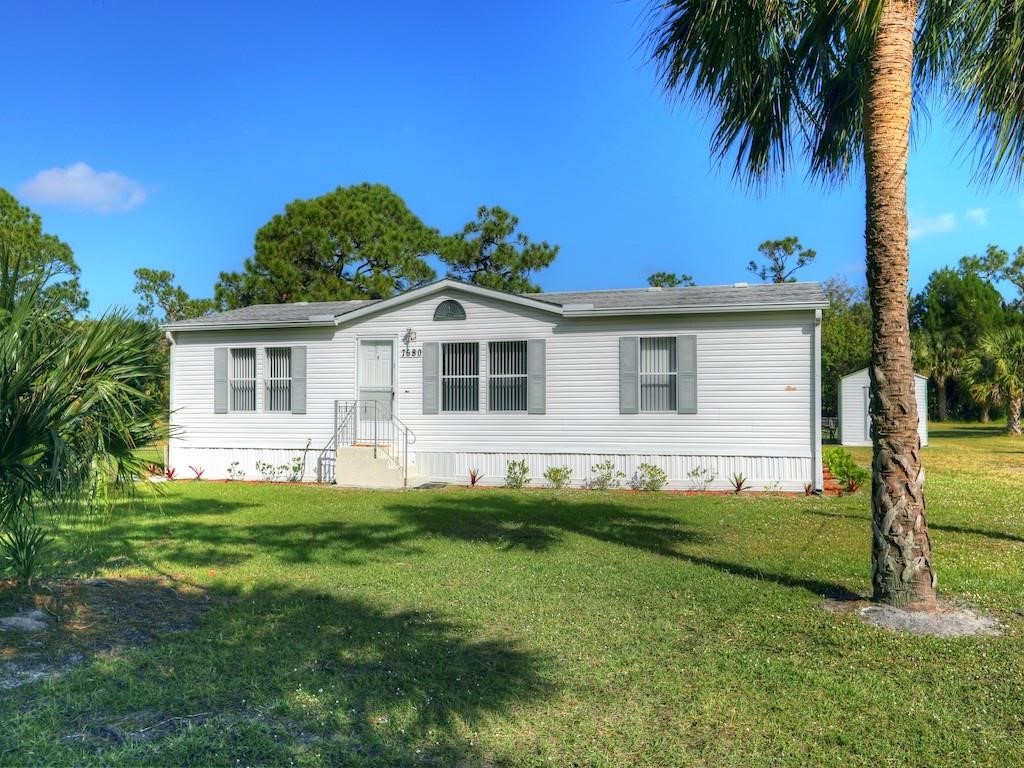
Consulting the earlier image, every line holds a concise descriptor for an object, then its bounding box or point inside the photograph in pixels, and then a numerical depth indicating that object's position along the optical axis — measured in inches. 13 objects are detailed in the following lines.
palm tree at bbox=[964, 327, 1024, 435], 1102.4
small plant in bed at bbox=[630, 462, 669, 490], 550.6
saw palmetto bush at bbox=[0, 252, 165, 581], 179.5
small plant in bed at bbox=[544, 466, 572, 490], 564.4
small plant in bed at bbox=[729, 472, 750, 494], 532.7
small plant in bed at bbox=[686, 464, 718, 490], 545.3
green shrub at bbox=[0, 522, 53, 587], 213.8
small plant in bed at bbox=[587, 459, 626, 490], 560.7
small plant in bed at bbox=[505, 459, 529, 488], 575.5
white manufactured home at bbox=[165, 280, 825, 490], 537.3
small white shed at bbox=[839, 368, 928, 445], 940.0
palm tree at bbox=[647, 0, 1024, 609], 217.8
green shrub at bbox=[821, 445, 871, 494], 532.0
